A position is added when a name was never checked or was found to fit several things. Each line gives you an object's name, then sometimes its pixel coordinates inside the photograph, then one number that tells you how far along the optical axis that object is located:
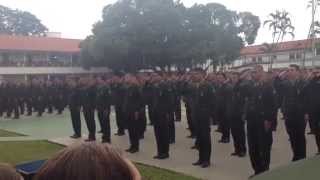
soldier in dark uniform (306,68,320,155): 6.35
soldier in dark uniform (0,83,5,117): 15.06
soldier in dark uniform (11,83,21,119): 14.80
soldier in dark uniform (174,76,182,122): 8.07
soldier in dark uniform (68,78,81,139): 9.46
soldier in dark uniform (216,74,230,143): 7.77
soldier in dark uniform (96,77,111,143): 8.74
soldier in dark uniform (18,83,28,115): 15.39
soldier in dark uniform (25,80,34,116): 15.40
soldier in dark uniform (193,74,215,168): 6.44
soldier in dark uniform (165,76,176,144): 7.45
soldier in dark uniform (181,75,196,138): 7.34
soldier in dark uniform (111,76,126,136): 8.54
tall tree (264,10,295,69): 35.76
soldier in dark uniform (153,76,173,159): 7.15
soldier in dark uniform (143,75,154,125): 7.94
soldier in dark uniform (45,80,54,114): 15.53
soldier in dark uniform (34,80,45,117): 15.37
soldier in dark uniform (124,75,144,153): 7.86
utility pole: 26.59
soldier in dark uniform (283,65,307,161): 5.97
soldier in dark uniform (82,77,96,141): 9.00
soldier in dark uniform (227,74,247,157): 6.95
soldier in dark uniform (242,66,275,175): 5.60
